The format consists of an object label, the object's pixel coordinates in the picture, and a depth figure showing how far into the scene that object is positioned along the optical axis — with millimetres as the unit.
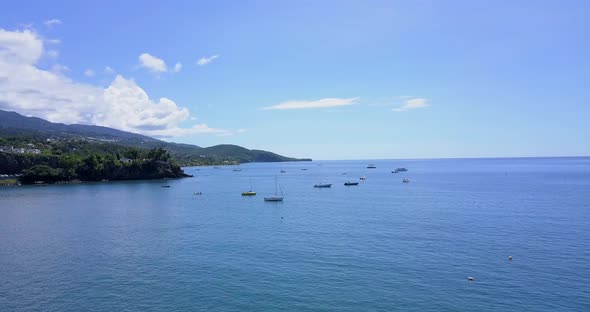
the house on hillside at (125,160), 160088
